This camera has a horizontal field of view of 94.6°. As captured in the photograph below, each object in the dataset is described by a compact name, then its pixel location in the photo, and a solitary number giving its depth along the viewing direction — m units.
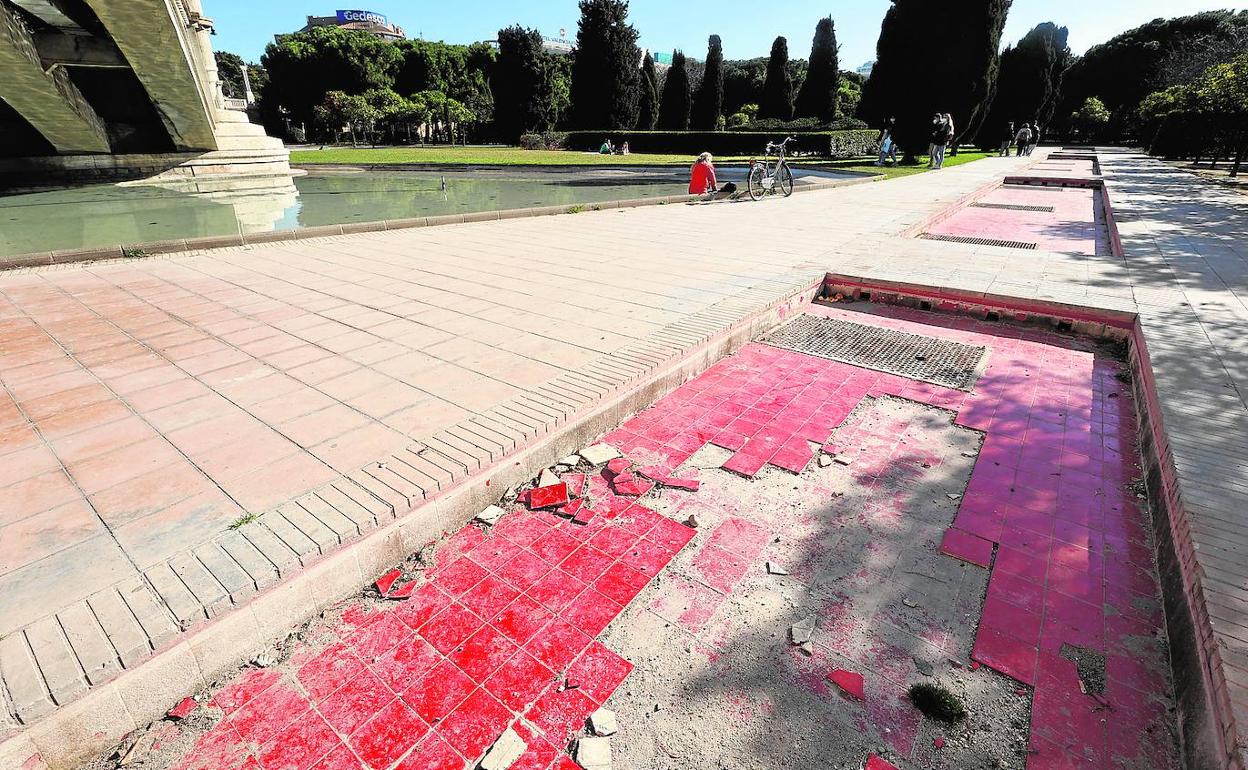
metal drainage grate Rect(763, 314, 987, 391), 4.81
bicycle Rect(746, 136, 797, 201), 14.36
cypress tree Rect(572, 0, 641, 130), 42.44
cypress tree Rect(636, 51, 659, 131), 46.94
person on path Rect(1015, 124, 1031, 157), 30.84
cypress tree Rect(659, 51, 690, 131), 45.56
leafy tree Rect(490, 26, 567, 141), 45.03
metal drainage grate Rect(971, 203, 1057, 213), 13.98
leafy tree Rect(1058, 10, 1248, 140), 50.50
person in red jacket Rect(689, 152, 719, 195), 14.52
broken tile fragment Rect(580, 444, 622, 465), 3.44
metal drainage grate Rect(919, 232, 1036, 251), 9.42
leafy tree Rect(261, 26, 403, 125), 52.81
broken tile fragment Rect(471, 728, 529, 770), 1.82
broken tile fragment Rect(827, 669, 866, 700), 2.05
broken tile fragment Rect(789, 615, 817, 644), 2.28
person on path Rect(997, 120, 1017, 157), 34.50
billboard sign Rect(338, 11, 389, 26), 128.25
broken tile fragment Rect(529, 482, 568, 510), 3.06
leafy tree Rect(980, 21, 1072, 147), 36.53
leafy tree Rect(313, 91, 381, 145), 48.16
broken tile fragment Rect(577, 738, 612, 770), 1.81
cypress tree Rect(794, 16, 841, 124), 39.56
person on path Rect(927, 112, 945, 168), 22.83
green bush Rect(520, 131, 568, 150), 43.47
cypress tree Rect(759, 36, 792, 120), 42.78
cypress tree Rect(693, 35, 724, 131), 45.22
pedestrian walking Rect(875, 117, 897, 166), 25.38
